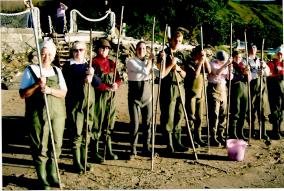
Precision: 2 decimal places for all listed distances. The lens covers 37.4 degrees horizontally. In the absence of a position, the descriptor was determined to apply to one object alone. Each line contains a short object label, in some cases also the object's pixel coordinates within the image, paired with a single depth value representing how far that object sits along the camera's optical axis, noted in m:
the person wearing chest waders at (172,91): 5.99
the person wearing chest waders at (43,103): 4.54
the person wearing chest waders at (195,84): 6.31
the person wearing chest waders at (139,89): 5.78
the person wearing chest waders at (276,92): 7.24
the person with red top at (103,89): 5.62
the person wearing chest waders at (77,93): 5.18
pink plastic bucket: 6.12
